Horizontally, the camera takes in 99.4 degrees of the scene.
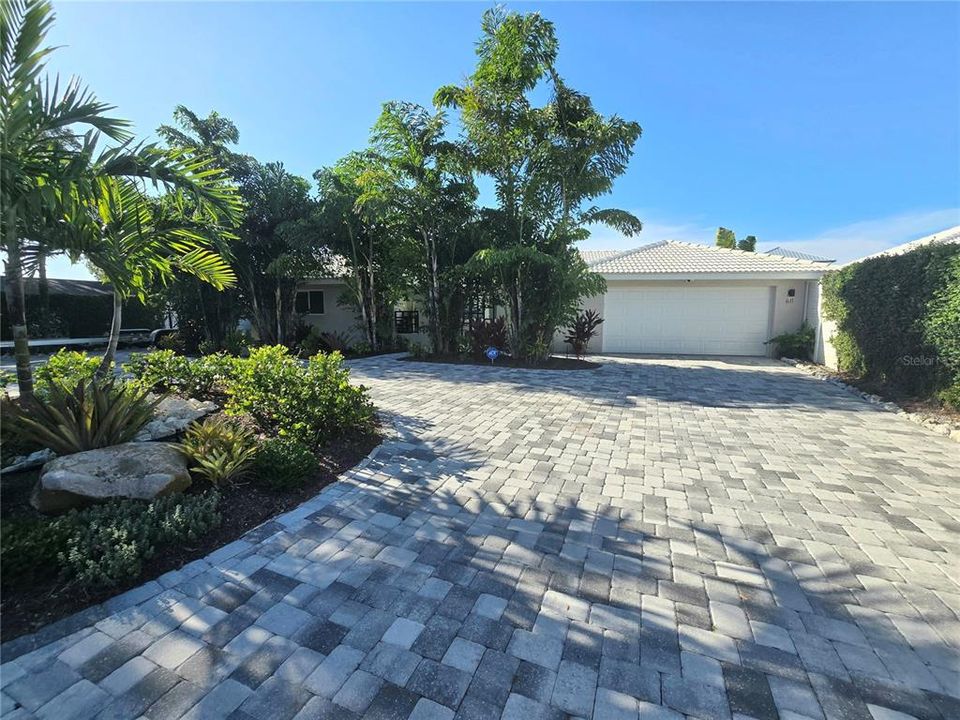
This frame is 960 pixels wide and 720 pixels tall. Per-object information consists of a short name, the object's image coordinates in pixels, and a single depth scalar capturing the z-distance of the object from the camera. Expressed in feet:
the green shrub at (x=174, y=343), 43.39
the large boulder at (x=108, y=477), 8.59
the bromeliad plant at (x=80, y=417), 10.06
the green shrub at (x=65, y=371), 12.18
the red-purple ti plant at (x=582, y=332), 37.78
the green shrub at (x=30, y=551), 6.66
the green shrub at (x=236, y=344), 39.48
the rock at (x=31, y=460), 9.77
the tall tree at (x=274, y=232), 37.06
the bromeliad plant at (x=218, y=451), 10.13
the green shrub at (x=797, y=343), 37.55
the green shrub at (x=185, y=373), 16.51
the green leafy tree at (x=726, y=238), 78.23
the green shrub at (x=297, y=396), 13.25
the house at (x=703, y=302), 40.86
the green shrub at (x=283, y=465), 10.66
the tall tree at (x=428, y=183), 31.89
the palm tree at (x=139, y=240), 11.61
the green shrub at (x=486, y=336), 35.55
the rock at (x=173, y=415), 12.08
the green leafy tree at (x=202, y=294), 43.21
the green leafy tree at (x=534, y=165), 28.60
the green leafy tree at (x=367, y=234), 32.14
